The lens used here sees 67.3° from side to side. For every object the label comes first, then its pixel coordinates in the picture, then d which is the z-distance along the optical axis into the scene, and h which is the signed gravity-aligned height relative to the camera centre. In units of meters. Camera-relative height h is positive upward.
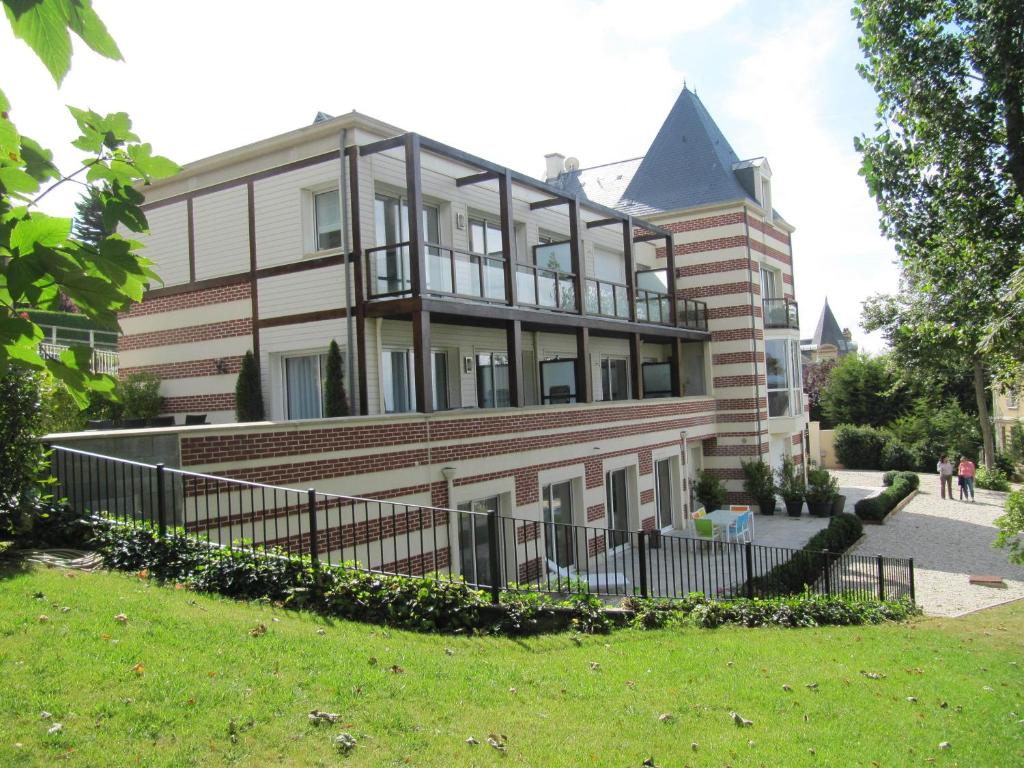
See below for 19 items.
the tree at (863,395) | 44.50 -0.26
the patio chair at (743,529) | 18.78 -3.32
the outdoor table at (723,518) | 18.44 -2.97
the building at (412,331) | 12.84 +1.87
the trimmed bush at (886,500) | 23.45 -3.59
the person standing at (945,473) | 29.00 -3.24
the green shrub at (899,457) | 39.28 -3.48
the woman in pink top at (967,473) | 28.09 -3.17
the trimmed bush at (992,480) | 32.41 -4.05
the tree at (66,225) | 1.65 +0.50
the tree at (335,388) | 14.59 +0.51
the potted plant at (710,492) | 23.44 -2.89
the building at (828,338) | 78.62 +5.75
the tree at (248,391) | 15.82 +0.57
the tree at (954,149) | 11.80 +3.97
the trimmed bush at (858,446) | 40.72 -2.93
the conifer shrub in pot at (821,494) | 23.95 -3.18
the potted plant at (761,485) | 24.55 -2.88
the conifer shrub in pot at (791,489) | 24.17 -3.01
